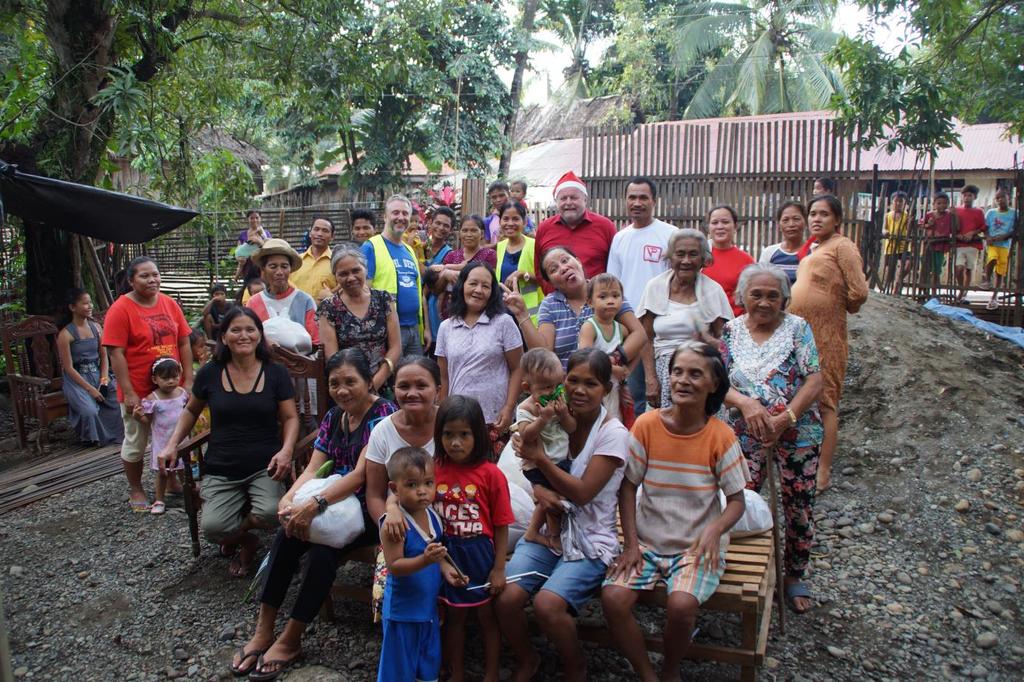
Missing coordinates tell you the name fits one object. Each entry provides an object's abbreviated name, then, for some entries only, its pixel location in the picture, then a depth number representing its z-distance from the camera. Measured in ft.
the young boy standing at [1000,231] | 36.11
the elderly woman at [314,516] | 11.63
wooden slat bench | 10.15
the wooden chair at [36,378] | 24.40
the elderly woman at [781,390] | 12.44
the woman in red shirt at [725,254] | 16.97
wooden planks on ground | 19.61
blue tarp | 29.60
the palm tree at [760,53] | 72.08
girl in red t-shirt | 10.65
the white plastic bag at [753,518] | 11.85
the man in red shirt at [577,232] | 17.28
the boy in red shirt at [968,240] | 34.65
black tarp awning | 18.44
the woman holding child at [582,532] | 10.24
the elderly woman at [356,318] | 15.65
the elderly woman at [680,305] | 14.01
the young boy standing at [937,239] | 32.95
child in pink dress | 18.38
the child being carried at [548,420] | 10.79
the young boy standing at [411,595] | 10.20
